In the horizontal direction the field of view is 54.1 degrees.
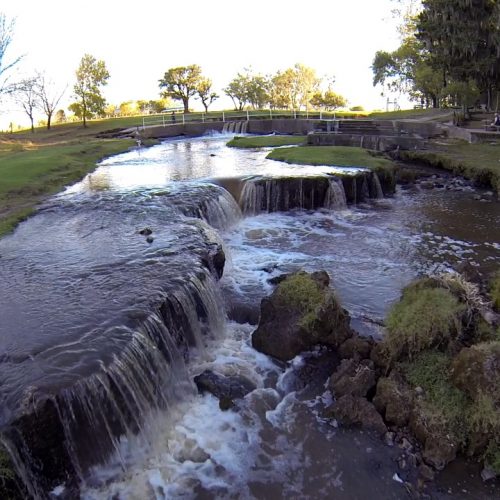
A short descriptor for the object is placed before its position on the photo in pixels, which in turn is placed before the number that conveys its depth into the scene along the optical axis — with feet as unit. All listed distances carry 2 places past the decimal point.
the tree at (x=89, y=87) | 174.19
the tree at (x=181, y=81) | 212.64
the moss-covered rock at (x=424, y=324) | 24.58
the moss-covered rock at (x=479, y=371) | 20.97
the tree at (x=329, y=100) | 235.40
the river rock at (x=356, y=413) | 22.25
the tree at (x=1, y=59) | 134.92
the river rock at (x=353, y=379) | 23.91
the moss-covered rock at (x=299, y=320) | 28.32
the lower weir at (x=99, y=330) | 19.07
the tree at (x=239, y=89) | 249.34
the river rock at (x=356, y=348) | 26.48
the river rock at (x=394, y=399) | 22.12
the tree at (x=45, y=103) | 183.93
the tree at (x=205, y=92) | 217.77
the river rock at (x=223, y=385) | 25.77
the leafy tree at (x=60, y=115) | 230.15
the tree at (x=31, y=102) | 177.27
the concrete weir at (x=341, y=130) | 95.76
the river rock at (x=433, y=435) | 20.22
